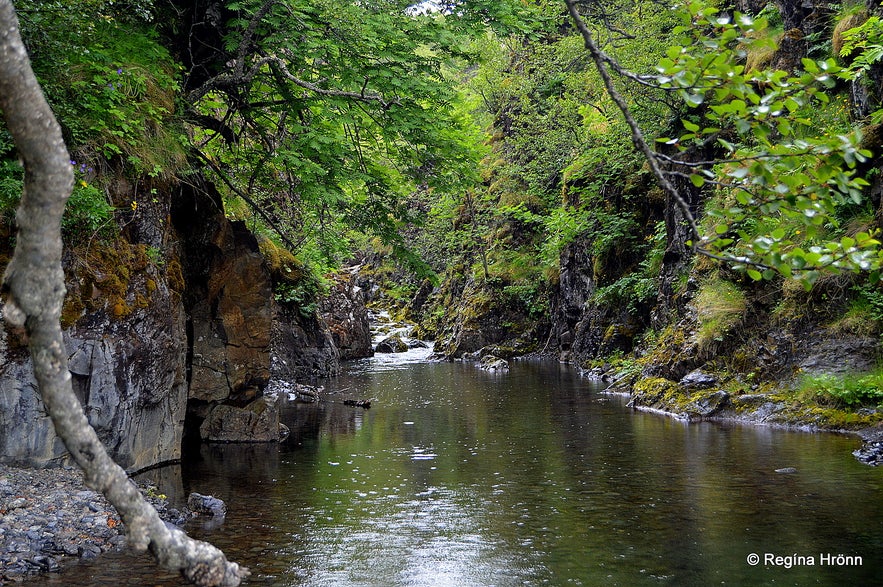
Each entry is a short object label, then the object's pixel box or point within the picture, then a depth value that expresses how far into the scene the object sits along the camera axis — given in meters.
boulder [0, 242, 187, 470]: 9.27
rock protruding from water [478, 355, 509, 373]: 30.48
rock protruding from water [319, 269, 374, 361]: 36.47
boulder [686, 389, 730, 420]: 16.17
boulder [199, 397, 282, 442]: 14.75
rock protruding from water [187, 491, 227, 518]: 9.44
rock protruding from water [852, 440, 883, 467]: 10.90
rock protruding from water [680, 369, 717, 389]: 17.28
